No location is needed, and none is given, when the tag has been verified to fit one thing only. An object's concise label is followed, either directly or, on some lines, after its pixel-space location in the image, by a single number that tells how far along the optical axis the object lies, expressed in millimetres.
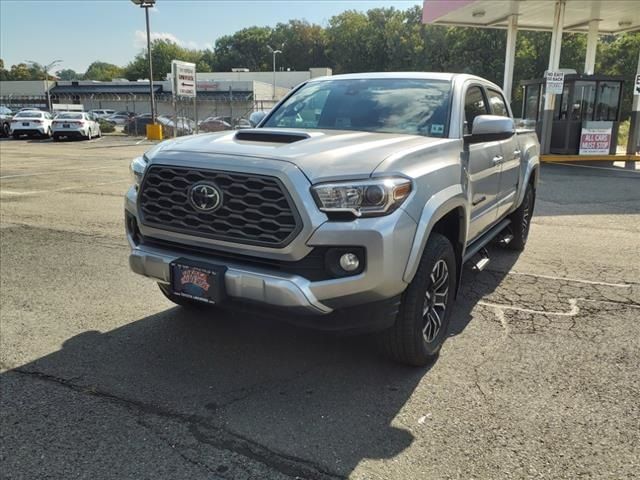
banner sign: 17719
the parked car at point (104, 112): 54394
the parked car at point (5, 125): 29375
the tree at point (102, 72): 137250
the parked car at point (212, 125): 30409
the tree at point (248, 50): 123175
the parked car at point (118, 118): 47900
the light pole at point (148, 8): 27486
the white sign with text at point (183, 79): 27828
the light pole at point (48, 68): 55838
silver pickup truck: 2883
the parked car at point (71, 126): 26781
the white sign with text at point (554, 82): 16703
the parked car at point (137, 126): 33625
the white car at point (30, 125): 27672
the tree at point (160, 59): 118438
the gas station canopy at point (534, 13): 16844
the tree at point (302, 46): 109562
